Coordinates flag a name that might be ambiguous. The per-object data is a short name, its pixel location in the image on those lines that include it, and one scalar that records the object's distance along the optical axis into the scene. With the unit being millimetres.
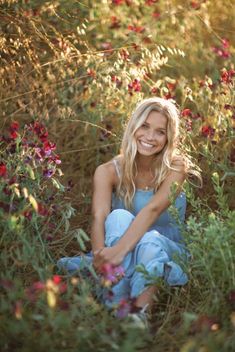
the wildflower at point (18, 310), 2096
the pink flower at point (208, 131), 3775
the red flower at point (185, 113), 3783
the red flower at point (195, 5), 4223
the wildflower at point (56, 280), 2175
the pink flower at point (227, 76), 3879
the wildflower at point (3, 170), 2845
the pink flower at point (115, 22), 4012
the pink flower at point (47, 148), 3123
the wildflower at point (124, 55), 4125
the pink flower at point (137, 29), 4186
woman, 3074
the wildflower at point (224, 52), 4193
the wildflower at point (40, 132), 3116
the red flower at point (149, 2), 4090
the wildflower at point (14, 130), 3055
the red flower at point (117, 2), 4055
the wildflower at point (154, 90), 4016
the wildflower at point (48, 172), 3117
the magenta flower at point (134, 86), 3982
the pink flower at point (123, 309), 2301
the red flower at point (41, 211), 2691
